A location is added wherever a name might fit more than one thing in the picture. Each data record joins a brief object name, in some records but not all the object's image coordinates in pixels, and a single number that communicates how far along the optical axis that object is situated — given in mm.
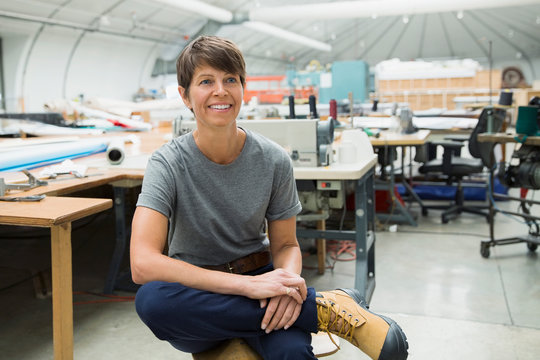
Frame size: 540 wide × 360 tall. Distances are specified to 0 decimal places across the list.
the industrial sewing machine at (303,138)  2395
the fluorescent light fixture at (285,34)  14527
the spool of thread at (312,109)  3027
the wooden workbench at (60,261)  1679
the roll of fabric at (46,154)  2711
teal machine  10945
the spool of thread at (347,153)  2564
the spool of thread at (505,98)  4945
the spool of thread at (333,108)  3254
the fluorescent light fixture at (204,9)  11064
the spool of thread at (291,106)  3309
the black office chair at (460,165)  4086
